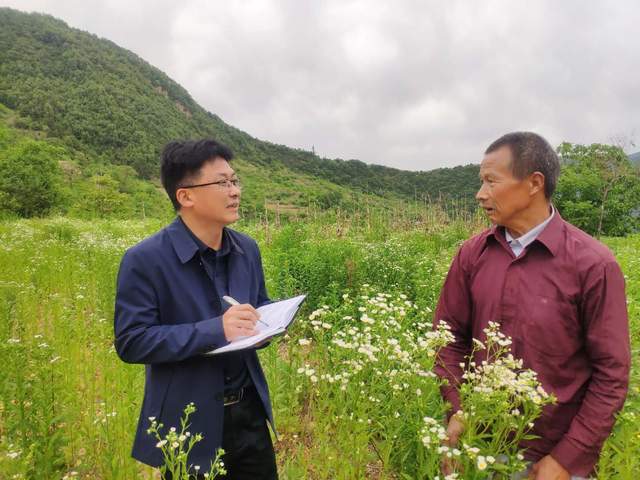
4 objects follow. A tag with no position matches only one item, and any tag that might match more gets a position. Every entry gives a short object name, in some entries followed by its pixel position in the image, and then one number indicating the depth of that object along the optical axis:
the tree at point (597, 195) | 33.19
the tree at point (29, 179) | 30.00
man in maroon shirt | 1.47
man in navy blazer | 1.51
